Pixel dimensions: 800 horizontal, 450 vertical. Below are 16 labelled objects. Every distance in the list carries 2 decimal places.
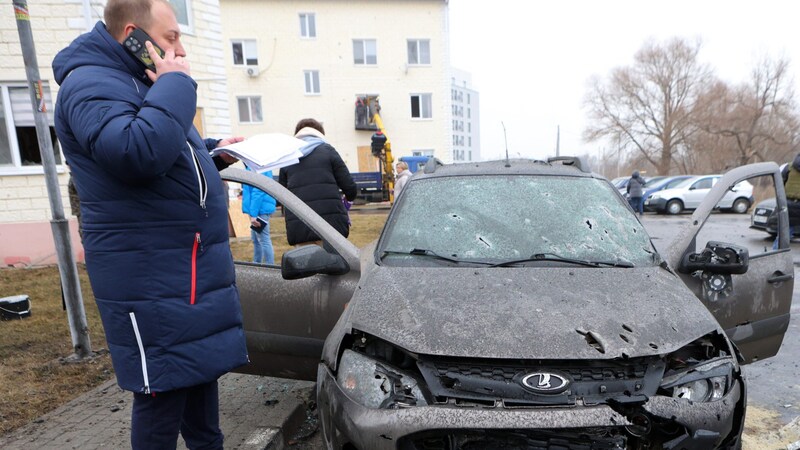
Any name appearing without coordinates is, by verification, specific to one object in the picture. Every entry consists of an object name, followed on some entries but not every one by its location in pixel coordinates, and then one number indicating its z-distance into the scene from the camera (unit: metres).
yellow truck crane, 20.36
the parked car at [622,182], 24.37
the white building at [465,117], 93.88
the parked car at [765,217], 10.35
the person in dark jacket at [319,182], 4.09
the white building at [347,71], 26.91
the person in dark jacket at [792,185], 6.48
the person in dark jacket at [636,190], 17.25
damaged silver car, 1.70
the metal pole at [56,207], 3.70
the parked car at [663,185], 20.02
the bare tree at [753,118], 36.03
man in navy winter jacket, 1.52
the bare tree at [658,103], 40.41
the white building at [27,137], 7.52
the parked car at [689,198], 18.42
